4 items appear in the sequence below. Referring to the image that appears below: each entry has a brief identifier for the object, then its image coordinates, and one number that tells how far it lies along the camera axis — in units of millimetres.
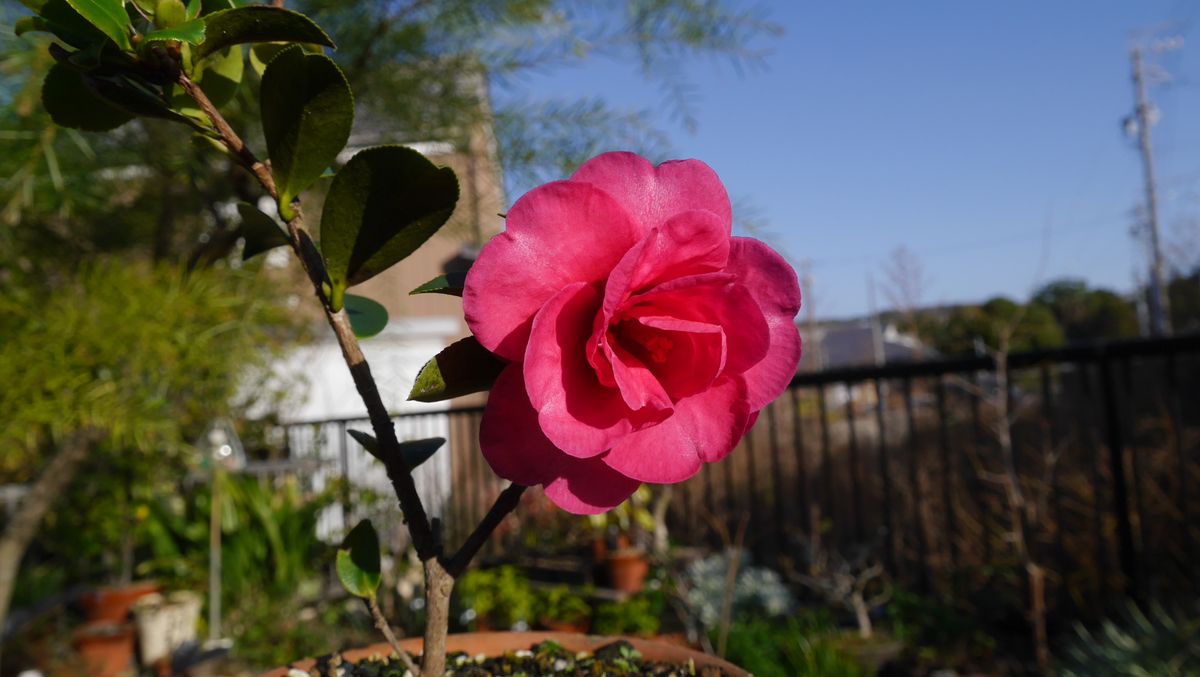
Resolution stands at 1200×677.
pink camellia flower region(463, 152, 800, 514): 495
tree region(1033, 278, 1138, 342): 11168
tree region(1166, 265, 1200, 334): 11383
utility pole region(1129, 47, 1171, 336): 11977
